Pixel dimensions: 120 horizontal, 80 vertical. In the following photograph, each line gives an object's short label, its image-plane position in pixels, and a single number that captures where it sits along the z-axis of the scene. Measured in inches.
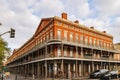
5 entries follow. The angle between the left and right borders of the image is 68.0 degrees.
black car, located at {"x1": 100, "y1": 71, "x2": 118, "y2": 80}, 554.5
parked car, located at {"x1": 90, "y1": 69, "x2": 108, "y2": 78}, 589.8
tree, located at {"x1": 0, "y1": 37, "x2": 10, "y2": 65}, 687.4
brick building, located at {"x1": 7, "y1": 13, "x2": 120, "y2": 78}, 676.8
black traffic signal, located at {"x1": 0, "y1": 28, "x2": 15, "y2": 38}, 298.0
